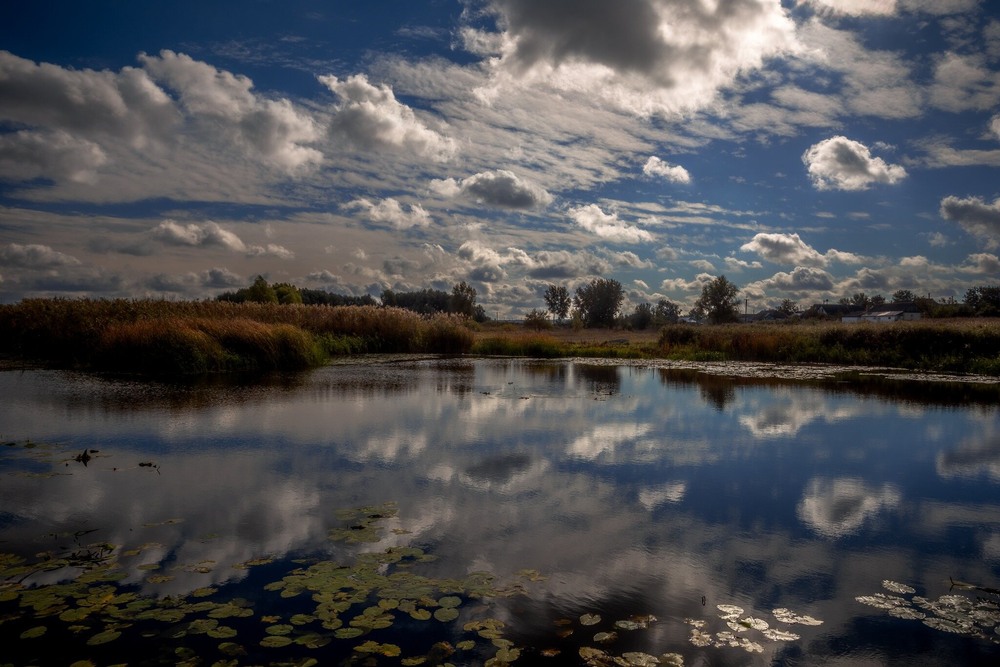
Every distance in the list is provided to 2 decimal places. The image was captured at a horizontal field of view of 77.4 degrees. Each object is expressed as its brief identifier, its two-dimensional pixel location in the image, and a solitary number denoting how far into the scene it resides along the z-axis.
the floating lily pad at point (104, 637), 3.51
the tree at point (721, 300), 64.94
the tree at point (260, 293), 47.22
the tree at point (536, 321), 49.88
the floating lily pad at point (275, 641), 3.51
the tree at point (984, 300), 58.45
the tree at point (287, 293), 52.48
